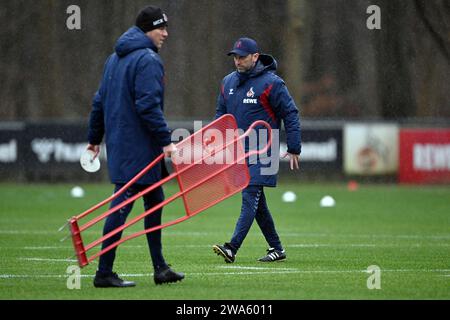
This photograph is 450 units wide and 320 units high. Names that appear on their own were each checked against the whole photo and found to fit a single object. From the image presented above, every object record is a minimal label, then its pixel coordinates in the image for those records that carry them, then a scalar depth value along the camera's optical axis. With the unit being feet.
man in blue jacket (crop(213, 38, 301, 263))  82.64
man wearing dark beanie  65.05
